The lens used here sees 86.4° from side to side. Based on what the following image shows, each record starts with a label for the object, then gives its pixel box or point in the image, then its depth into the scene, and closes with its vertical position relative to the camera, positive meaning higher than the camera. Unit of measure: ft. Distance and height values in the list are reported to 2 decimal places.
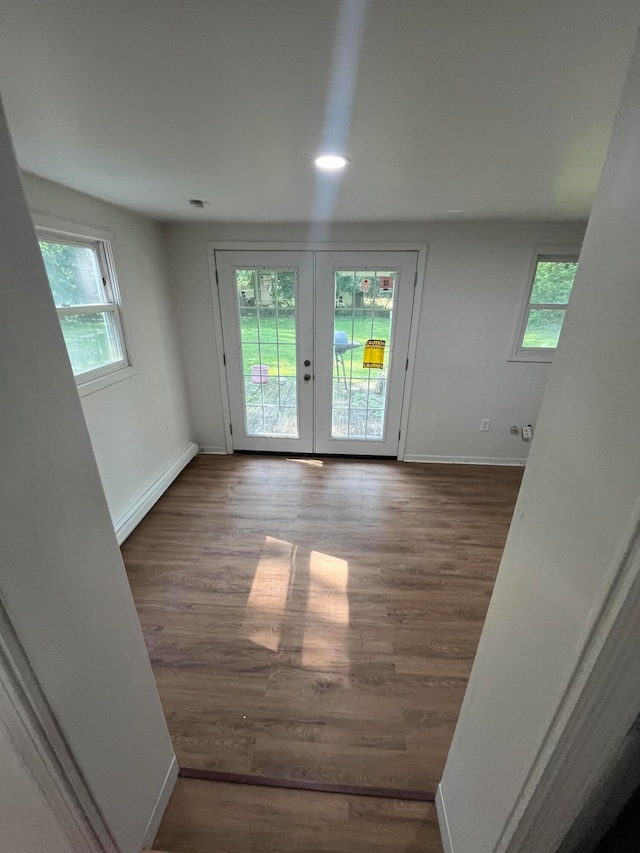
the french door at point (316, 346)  9.57 -1.33
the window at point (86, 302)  6.45 -0.12
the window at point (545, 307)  9.27 -0.13
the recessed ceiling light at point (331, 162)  4.40 +1.72
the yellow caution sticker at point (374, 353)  10.13 -1.50
